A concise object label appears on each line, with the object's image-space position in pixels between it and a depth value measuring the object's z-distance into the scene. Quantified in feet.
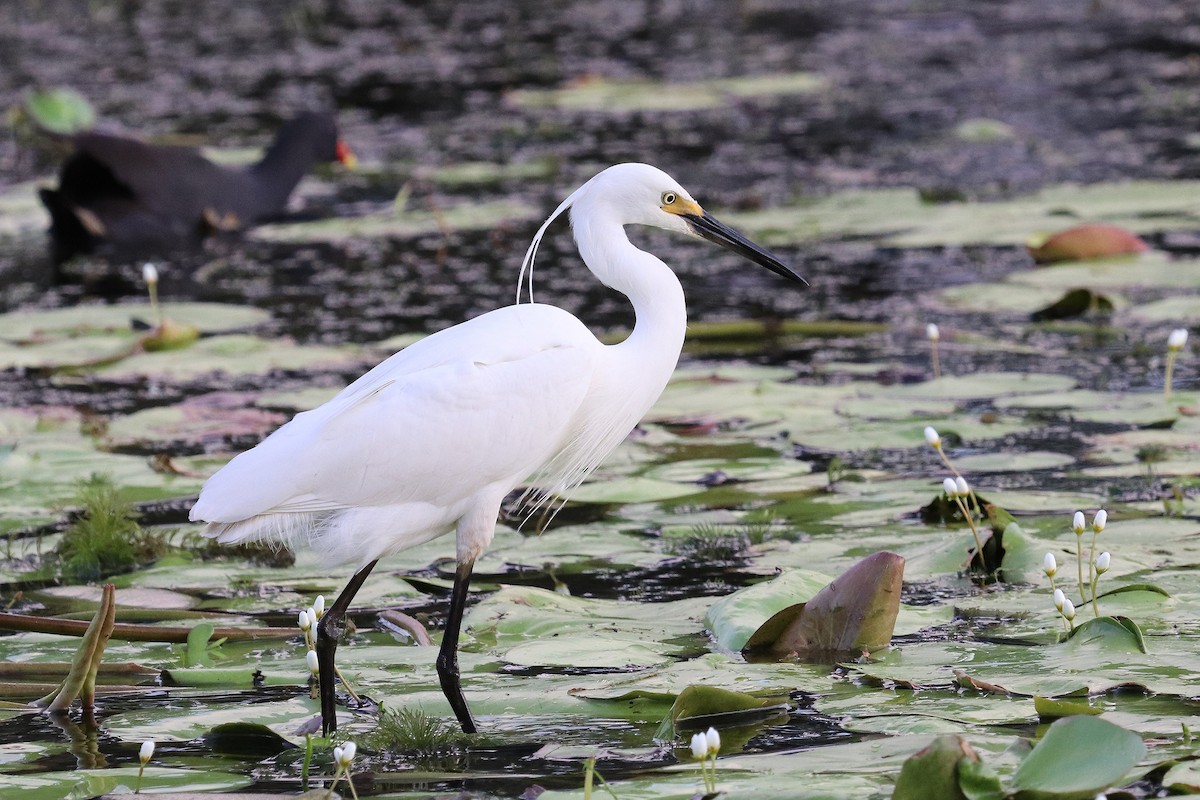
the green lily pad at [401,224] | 58.90
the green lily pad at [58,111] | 65.00
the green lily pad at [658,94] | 78.95
